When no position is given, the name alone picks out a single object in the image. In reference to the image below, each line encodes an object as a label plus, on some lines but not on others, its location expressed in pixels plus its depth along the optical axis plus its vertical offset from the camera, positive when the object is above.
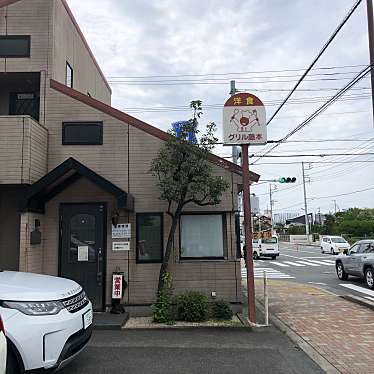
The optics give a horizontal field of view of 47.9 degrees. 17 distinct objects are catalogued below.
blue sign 8.73 +2.31
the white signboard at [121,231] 9.33 +0.29
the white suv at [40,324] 4.48 -0.86
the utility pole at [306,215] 62.41 +3.78
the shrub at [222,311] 8.39 -1.36
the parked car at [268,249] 32.53 -0.58
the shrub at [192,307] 8.19 -1.25
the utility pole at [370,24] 10.12 +5.15
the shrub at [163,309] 8.16 -1.28
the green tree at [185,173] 8.49 +1.42
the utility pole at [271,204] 72.27 +6.76
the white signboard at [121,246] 9.31 -0.04
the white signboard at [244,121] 8.75 +2.50
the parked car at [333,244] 36.94 -0.38
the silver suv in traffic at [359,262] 14.70 -0.85
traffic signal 28.59 +4.15
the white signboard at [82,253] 9.33 -0.17
